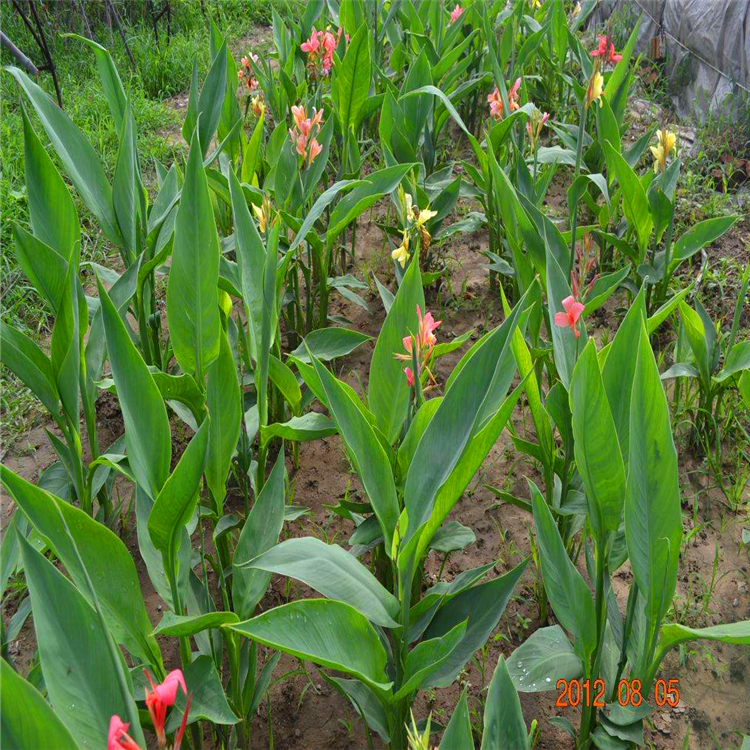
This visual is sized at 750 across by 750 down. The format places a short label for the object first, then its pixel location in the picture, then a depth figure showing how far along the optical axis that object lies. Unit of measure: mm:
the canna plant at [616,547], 1019
